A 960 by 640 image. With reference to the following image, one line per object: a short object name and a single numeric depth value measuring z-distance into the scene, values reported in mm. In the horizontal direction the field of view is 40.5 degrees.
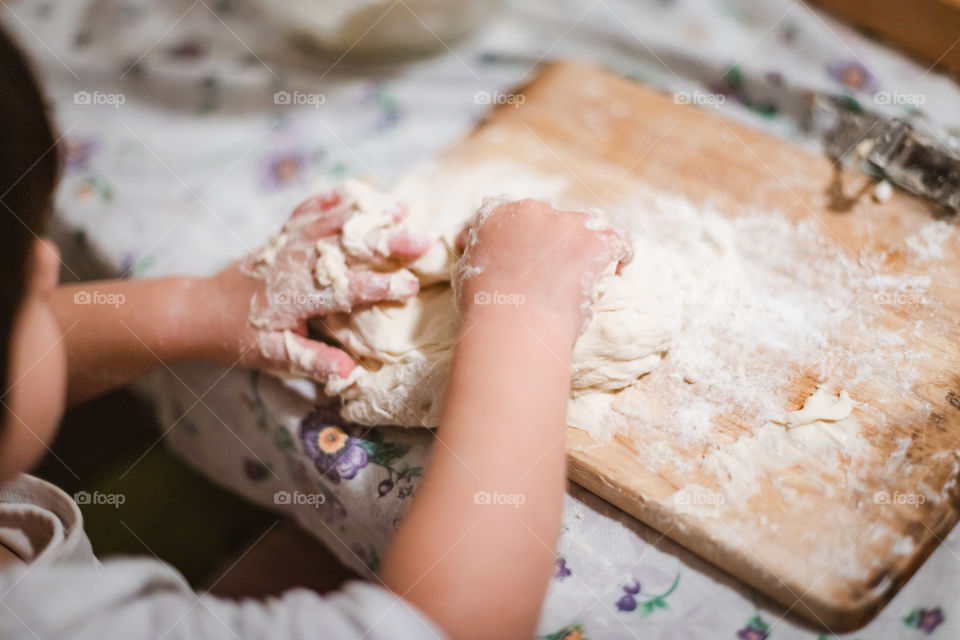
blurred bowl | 636
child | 434
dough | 502
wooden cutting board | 475
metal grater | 548
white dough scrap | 495
